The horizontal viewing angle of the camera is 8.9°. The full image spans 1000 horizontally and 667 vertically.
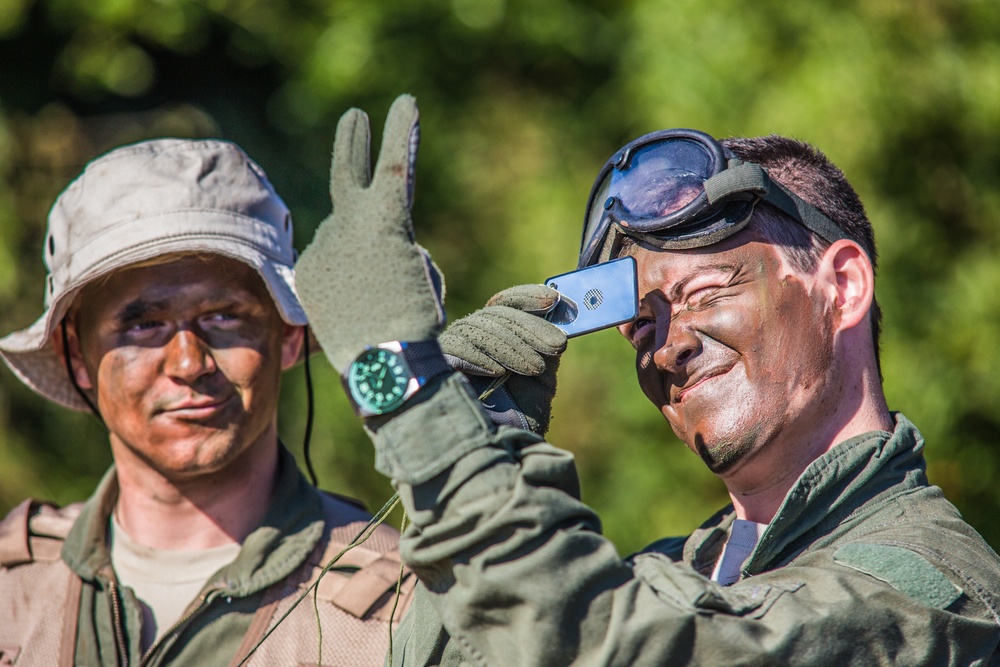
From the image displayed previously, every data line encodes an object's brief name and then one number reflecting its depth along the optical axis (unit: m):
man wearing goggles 4.32
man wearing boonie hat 4.76
